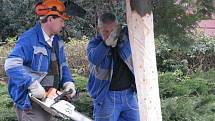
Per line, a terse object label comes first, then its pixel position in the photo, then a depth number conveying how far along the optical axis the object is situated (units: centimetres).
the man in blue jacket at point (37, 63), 789
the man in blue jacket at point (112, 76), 876
